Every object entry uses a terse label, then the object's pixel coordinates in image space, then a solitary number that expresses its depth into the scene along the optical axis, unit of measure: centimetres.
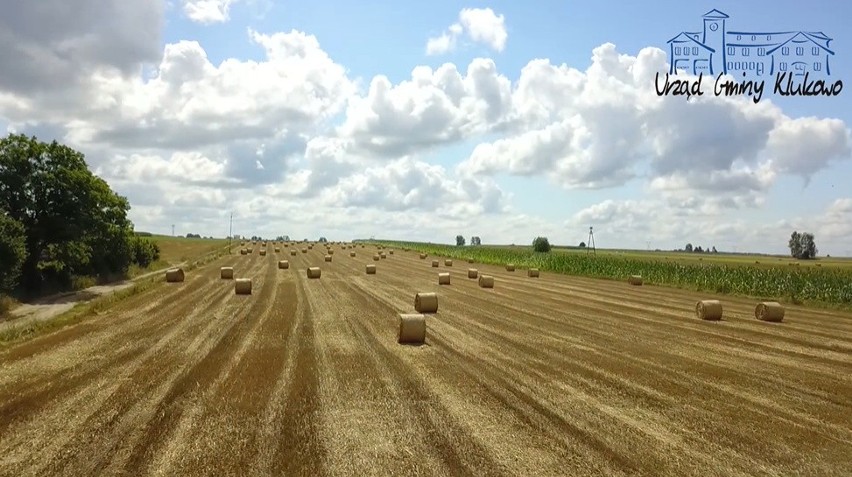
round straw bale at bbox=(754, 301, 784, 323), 2288
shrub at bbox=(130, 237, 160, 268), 5476
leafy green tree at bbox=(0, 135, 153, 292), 3641
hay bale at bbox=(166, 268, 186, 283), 3662
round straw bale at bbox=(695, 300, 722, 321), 2302
